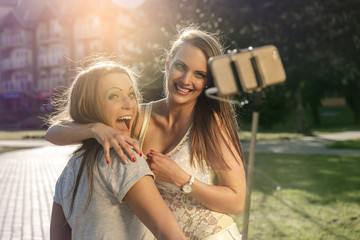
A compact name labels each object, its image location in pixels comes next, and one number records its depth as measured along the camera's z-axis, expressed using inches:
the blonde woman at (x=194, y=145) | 79.4
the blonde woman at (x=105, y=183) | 62.2
